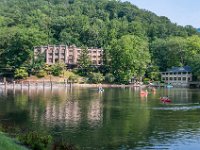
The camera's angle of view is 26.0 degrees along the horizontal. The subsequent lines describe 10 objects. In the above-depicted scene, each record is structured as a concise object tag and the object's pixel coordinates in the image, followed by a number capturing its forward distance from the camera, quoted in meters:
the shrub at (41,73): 146.34
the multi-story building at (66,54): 164.38
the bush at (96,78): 143.48
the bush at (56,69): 148.38
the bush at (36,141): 25.92
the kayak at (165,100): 72.25
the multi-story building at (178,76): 148.00
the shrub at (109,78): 143.96
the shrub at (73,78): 144.62
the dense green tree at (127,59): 145.12
